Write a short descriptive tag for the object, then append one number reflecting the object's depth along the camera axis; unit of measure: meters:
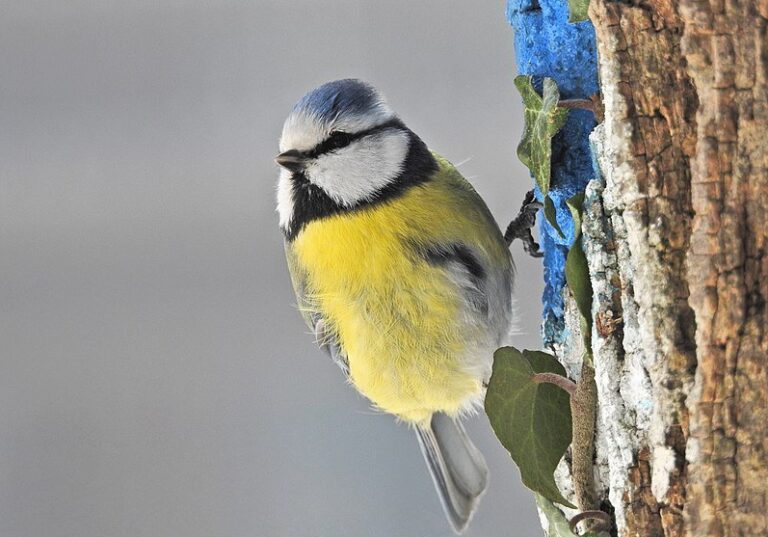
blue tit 2.54
